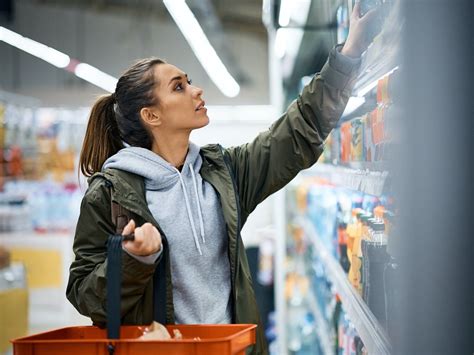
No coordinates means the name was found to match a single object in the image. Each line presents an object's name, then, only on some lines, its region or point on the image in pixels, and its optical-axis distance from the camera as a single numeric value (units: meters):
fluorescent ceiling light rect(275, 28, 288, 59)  5.56
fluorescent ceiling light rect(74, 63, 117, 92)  10.71
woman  2.21
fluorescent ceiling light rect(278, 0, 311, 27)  4.51
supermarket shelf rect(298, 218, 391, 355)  2.13
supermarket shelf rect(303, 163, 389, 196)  2.04
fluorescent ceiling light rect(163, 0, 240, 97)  6.07
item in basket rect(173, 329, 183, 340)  2.00
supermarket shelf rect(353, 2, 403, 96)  1.78
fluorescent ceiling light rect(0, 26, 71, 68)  7.77
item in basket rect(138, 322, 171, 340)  1.96
